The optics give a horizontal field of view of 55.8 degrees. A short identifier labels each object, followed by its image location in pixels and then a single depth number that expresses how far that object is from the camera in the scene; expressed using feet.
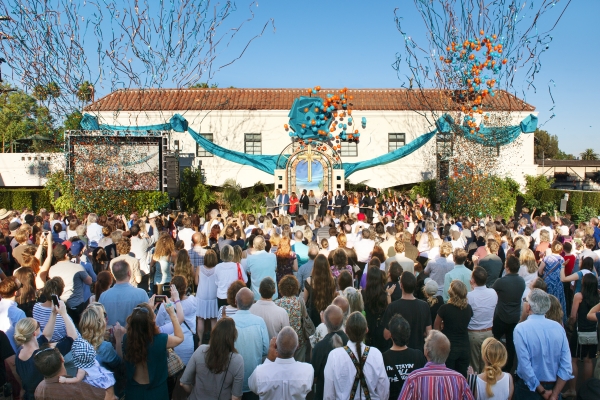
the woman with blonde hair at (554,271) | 24.40
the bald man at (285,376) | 13.83
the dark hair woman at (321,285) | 20.68
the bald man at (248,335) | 16.56
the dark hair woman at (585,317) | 20.86
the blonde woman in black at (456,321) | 18.51
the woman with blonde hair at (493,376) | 13.93
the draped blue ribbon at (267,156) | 83.82
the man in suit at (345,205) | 68.95
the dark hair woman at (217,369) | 14.47
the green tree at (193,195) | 78.69
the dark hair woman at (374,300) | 20.40
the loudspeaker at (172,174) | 70.79
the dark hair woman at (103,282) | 20.86
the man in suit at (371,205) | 68.95
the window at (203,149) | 87.10
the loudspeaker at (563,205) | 55.61
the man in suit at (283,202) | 71.25
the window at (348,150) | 87.45
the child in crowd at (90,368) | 13.67
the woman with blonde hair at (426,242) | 29.66
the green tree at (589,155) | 198.18
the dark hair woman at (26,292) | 19.33
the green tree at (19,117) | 124.06
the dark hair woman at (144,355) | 14.29
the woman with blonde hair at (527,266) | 23.58
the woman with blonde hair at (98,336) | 14.47
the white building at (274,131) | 86.38
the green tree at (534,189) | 82.53
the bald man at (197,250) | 28.43
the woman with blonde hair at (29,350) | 14.53
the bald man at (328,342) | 15.29
